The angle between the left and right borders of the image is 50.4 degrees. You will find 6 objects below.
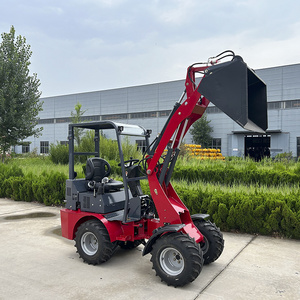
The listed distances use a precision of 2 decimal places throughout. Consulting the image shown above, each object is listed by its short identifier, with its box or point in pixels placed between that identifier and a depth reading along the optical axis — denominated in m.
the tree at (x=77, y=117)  19.72
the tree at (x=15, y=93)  14.98
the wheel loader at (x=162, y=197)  4.00
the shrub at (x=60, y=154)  16.04
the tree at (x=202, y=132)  35.72
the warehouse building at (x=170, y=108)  32.38
